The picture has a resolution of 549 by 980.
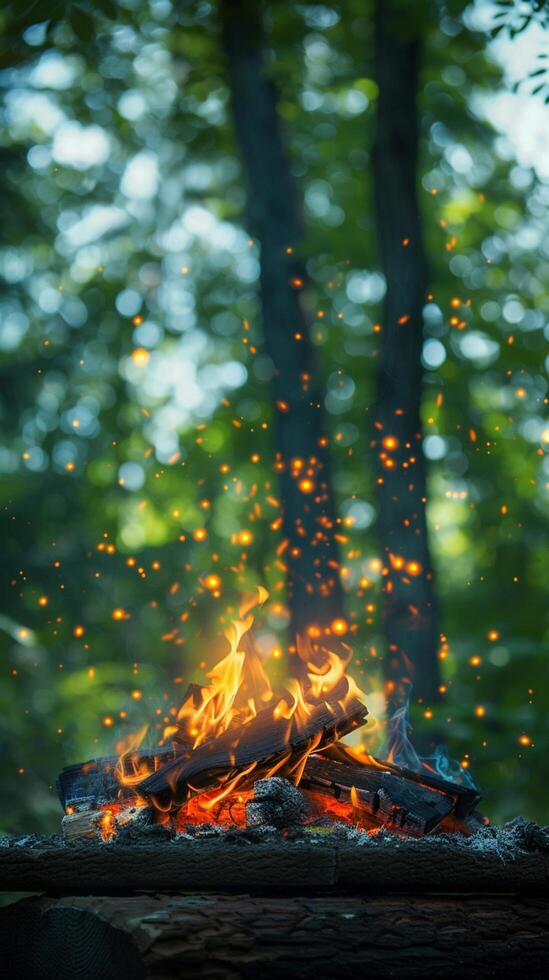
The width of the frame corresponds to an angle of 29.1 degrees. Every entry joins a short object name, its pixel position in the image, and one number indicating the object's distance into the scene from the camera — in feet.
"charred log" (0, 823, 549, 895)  12.27
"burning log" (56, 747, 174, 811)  14.83
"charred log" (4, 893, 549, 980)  10.64
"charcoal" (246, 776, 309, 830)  13.30
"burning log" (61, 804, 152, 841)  13.23
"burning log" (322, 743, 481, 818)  14.47
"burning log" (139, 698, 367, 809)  13.84
